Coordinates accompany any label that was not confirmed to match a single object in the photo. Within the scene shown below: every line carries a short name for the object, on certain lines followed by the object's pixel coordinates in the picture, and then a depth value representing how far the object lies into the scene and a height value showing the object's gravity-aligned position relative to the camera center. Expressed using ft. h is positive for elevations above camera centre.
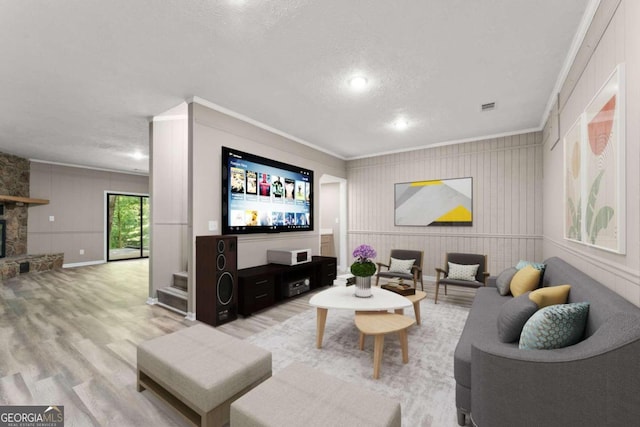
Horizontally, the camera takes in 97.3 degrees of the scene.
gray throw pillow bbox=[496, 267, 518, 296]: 10.14 -2.42
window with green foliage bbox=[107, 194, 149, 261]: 27.66 -1.09
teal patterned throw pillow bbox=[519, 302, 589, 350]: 4.84 -1.97
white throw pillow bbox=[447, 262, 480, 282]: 13.85 -2.82
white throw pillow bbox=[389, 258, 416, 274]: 15.74 -2.82
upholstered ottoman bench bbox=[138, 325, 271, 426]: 5.12 -3.02
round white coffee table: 8.81 -2.84
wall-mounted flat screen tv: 12.81 +1.11
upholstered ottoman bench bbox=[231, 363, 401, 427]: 4.04 -2.92
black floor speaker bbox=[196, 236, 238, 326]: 10.85 -2.49
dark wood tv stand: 11.80 -3.16
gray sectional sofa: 3.75 -2.40
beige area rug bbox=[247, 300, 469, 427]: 6.31 -4.20
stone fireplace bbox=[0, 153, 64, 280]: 20.06 -0.09
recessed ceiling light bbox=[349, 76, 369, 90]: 9.85 +4.81
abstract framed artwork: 17.43 +0.87
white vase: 9.95 -2.53
